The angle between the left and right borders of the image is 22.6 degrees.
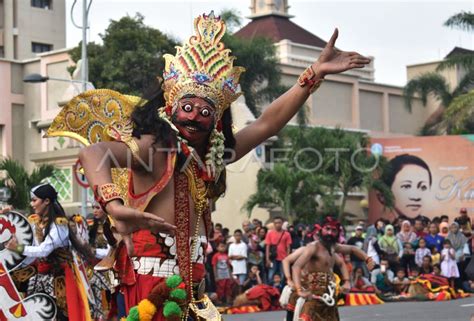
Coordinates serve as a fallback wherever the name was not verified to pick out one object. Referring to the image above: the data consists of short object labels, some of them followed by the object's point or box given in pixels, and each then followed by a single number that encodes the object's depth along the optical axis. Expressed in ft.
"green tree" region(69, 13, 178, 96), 134.41
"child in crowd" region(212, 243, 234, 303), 70.49
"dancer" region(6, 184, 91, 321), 34.76
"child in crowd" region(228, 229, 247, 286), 71.10
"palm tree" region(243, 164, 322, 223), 123.44
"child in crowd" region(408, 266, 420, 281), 77.05
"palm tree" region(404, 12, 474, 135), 132.46
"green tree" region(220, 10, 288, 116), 143.43
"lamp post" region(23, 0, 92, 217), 85.46
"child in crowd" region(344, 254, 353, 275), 71.97
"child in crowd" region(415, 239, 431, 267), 77.46
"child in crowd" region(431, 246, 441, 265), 77.46
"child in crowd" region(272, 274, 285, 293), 70.74
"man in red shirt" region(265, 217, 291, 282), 71.00
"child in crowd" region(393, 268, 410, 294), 76.54
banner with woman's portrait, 144.77
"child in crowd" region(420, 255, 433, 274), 77.10
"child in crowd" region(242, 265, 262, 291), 71.87
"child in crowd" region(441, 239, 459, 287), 76.38
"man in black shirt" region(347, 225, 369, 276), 74.98
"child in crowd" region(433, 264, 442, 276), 77.56
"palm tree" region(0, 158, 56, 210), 71.82
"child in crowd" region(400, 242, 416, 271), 77.46
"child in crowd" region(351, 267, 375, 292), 74.23
